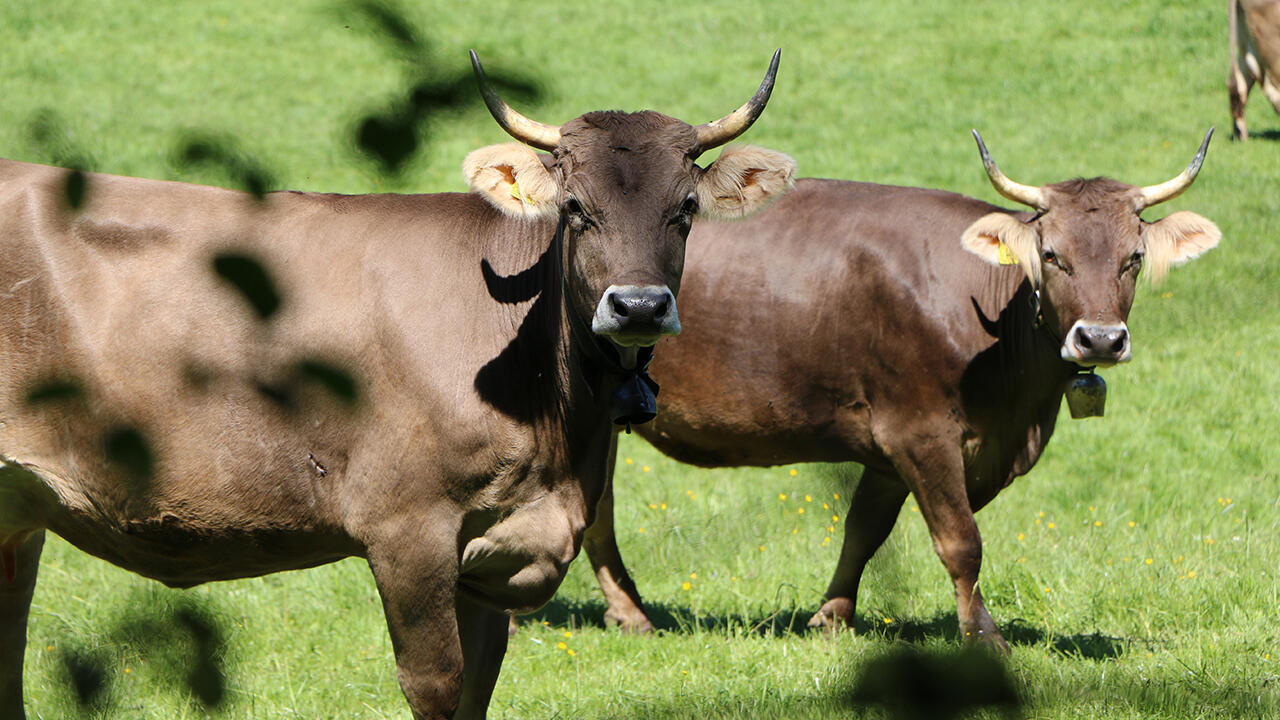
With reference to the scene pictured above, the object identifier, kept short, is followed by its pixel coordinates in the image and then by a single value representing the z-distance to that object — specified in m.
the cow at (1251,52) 33.56
